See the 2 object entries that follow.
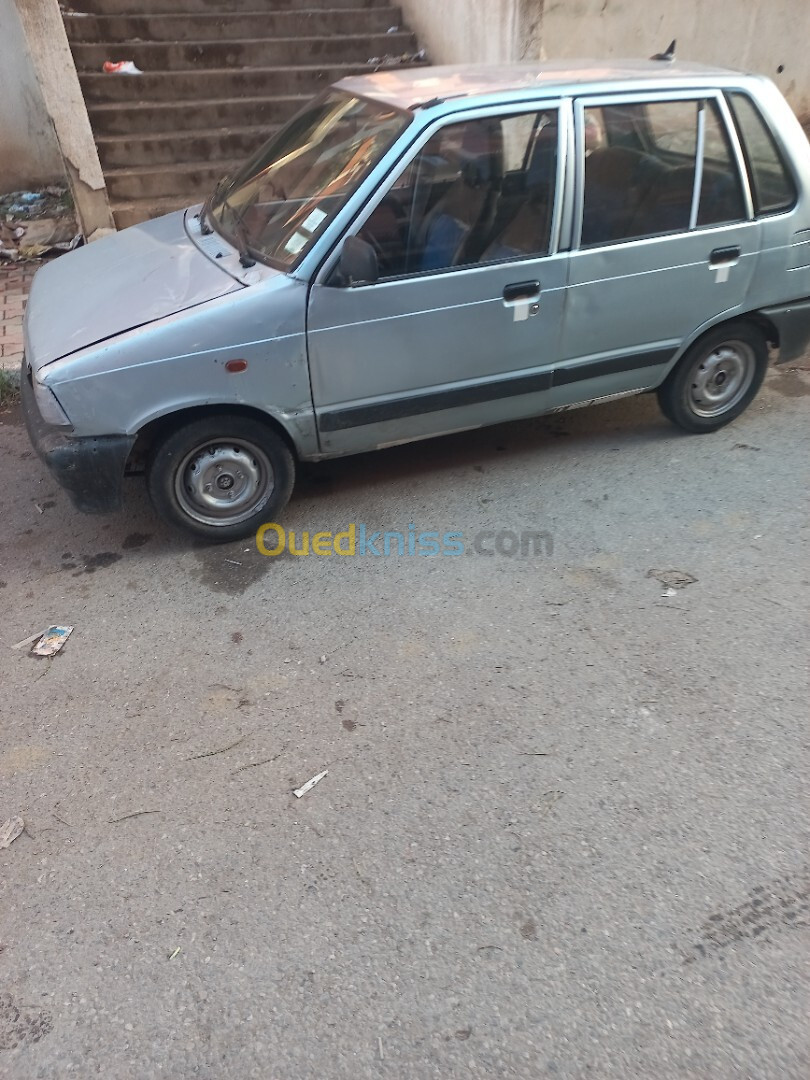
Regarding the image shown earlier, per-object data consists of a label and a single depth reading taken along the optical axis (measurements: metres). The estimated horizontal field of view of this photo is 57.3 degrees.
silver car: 3.07
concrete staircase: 6.64
